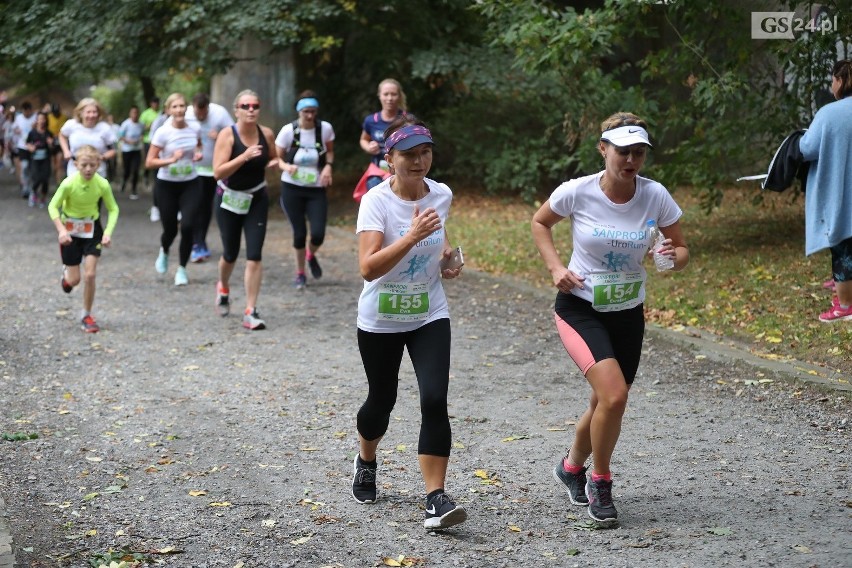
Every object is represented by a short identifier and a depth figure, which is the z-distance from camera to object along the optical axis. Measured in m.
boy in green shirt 17.81
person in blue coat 15.99
